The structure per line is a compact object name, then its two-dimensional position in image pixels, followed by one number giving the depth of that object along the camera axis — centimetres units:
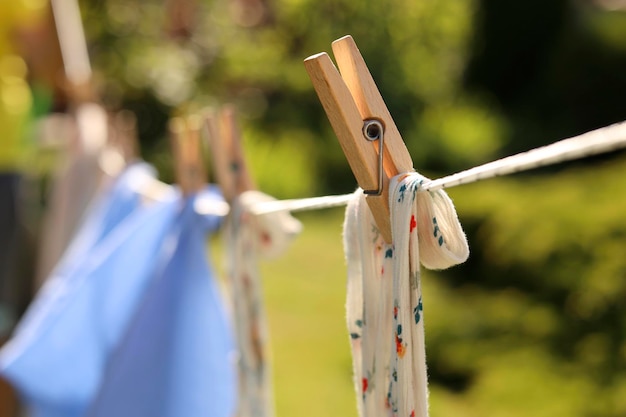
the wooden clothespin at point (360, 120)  50
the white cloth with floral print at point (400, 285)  50
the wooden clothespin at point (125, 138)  106
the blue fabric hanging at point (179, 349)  74
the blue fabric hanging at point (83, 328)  82
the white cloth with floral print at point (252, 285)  70
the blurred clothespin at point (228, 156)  70
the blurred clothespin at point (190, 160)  76
